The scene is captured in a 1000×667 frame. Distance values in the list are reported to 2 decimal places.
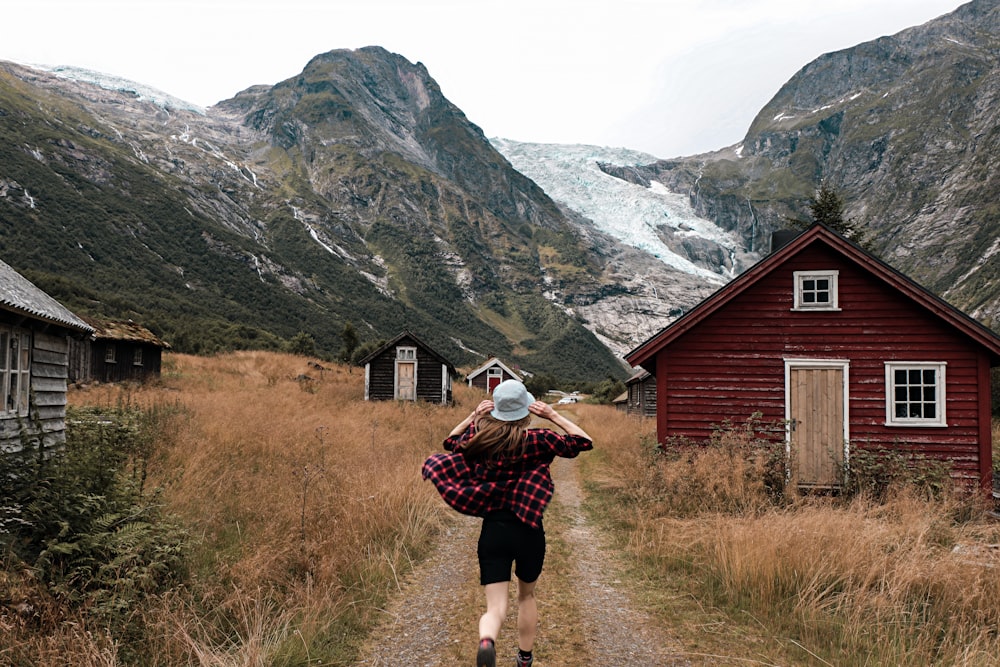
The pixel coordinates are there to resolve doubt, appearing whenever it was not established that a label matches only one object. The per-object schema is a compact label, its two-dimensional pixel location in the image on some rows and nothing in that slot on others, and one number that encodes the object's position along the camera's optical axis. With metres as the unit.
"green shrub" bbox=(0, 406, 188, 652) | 4.26
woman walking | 3.54
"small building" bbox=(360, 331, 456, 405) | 32.12
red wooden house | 11.88
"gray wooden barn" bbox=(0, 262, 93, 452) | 8.73
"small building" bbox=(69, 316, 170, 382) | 23.17
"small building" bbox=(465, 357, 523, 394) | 53.69
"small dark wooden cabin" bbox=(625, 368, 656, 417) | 32.53
